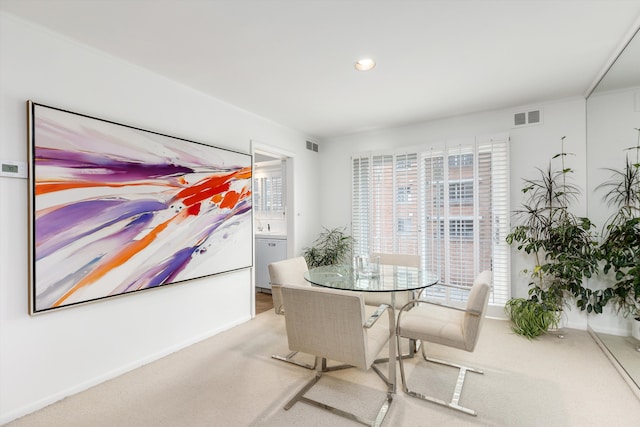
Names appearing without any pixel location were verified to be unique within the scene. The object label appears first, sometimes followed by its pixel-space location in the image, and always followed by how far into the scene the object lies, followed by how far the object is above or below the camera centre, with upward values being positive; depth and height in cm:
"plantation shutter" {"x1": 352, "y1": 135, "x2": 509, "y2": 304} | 377 +7
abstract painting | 209 +6
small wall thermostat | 195 +30
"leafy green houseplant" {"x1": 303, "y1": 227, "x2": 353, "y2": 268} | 462 -54
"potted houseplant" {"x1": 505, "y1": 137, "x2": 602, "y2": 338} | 315 -39
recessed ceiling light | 256 +128
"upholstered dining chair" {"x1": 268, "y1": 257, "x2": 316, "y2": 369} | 280 -61
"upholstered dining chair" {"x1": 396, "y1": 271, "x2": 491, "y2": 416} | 206 -83
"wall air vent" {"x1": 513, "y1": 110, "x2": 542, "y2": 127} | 362 +114
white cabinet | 482 -63
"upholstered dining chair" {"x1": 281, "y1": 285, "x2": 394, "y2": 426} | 185 -73
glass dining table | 226 -55
